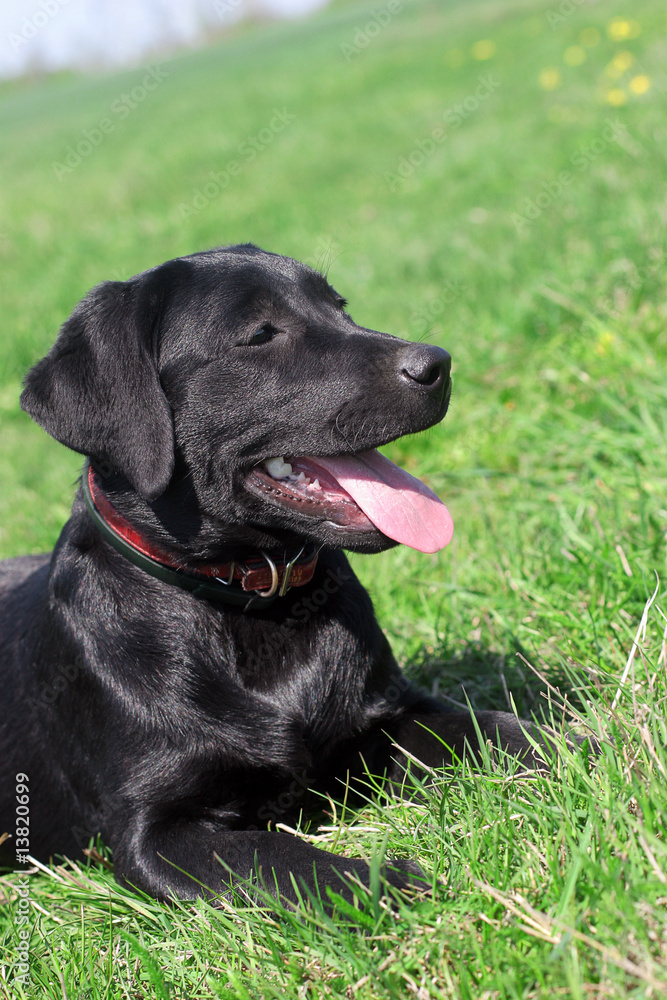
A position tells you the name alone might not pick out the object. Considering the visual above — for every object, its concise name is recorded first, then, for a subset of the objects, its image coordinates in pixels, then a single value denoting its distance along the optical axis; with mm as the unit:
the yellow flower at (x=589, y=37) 12969
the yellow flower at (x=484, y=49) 15836
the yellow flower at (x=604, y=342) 4102
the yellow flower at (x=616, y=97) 8047
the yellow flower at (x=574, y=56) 12008
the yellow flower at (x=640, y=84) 7574
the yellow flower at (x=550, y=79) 10547
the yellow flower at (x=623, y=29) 10406
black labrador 2197
